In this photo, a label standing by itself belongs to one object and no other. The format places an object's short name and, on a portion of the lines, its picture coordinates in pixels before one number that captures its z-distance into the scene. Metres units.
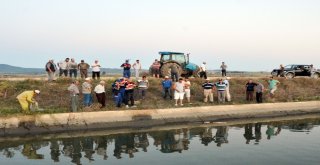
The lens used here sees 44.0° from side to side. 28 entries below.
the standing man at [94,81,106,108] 22.27
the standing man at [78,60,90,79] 27.70
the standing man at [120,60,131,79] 27.11
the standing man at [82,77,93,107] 22.09
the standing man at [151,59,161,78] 30.13
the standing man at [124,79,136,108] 22.64
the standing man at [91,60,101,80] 27.64
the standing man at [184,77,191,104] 24.94
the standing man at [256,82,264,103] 26.05
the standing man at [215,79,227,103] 25.48
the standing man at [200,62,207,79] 30.88
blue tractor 28.84
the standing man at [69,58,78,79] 28.36
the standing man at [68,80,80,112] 21.44
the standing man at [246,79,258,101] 26.08
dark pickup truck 37.41
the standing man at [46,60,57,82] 26.47
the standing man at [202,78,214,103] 25.48
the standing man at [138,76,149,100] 24.31
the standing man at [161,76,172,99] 24.79
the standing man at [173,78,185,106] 23.95
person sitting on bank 20.52
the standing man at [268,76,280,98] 27.16
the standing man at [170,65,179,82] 27.28
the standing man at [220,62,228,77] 34.73
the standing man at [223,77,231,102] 25.88
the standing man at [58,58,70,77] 28.55
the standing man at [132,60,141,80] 29.42
